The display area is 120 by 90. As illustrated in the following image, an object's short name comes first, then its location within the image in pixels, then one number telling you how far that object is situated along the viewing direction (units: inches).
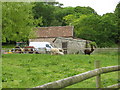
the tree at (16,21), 763.7
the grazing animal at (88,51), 992.6
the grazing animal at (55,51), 906.1
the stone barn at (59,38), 1278.3
